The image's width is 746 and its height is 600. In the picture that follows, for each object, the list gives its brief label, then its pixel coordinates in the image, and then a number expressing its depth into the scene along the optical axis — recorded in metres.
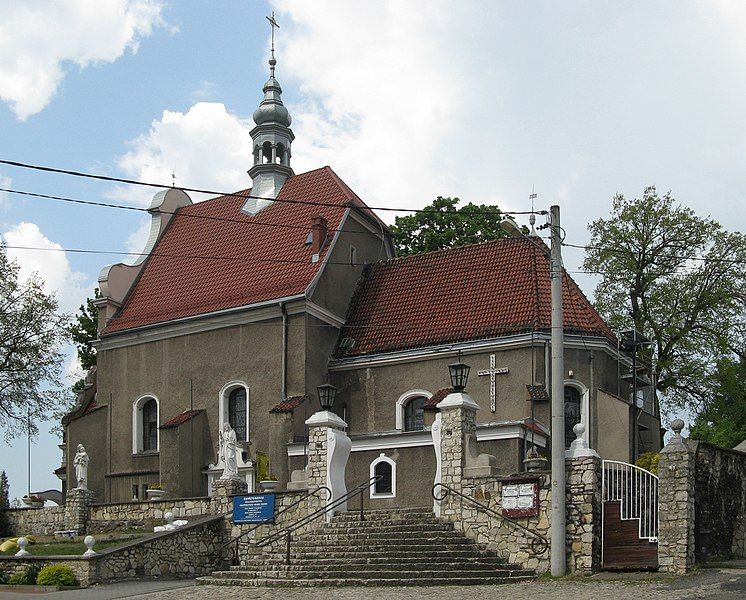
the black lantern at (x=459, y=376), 23.14
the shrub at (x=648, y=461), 27.52
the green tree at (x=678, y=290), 38.34
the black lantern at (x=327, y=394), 24.81
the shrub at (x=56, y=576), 21.78
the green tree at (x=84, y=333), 46.06
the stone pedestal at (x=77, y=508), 30.33
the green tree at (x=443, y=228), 43.12
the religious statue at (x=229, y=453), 26.40
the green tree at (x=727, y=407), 37.75
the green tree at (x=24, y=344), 38.34
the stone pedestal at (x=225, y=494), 25.78
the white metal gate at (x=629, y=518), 19.81
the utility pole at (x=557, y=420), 19.86
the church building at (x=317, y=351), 29.77
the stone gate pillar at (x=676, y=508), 19.05
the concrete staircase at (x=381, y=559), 20.27
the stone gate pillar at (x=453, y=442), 22.44
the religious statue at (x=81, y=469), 31.20
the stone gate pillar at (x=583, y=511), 20.08
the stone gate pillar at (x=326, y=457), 24.30
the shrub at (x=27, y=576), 22.14
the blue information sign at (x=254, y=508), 24.84
